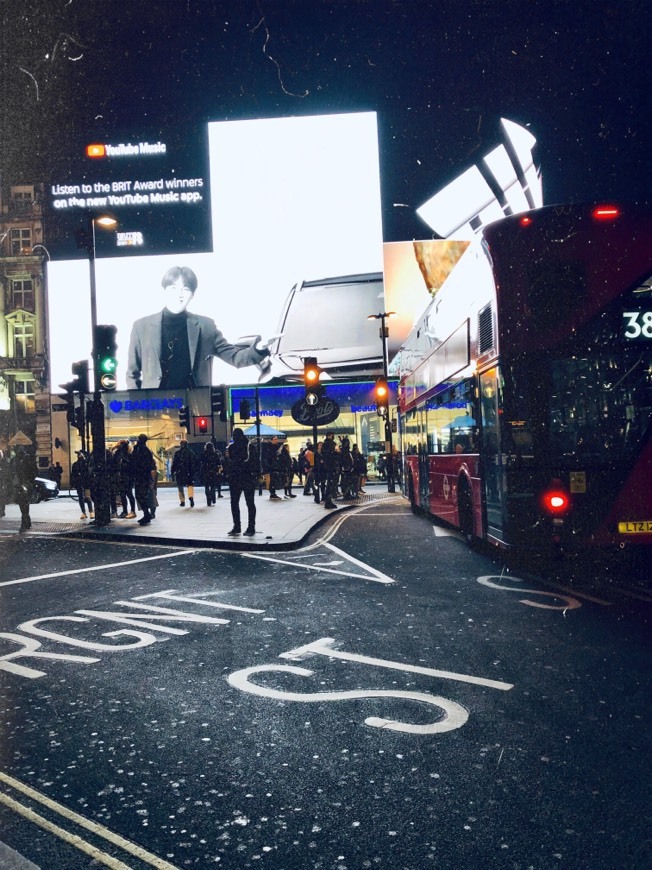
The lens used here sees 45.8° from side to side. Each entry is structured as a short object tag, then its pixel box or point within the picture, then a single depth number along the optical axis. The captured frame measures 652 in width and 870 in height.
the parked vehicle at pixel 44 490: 27.86
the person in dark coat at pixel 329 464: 19.05
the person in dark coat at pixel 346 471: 22.28
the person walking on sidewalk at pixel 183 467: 20.55
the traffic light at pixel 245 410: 21.04
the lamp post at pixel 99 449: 15.36
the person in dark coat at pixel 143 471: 15.54
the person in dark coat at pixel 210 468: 21.28
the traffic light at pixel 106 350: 14.95
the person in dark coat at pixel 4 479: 18.47
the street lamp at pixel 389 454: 26.72
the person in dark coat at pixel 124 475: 16.75
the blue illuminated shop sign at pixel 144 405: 43.86
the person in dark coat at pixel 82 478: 18.09
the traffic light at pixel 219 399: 25.83
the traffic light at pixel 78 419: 21.27
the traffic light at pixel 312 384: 18.50
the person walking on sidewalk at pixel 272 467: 24.62
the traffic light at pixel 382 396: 25.67
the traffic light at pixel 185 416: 28.27
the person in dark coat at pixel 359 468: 24.39
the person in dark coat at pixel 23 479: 15.85
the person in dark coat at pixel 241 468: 12.79
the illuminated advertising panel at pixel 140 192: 45.97
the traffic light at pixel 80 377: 16.47
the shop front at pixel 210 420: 41.56
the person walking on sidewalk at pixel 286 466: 24.15
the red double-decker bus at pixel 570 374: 7.64
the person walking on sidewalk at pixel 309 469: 25.82
